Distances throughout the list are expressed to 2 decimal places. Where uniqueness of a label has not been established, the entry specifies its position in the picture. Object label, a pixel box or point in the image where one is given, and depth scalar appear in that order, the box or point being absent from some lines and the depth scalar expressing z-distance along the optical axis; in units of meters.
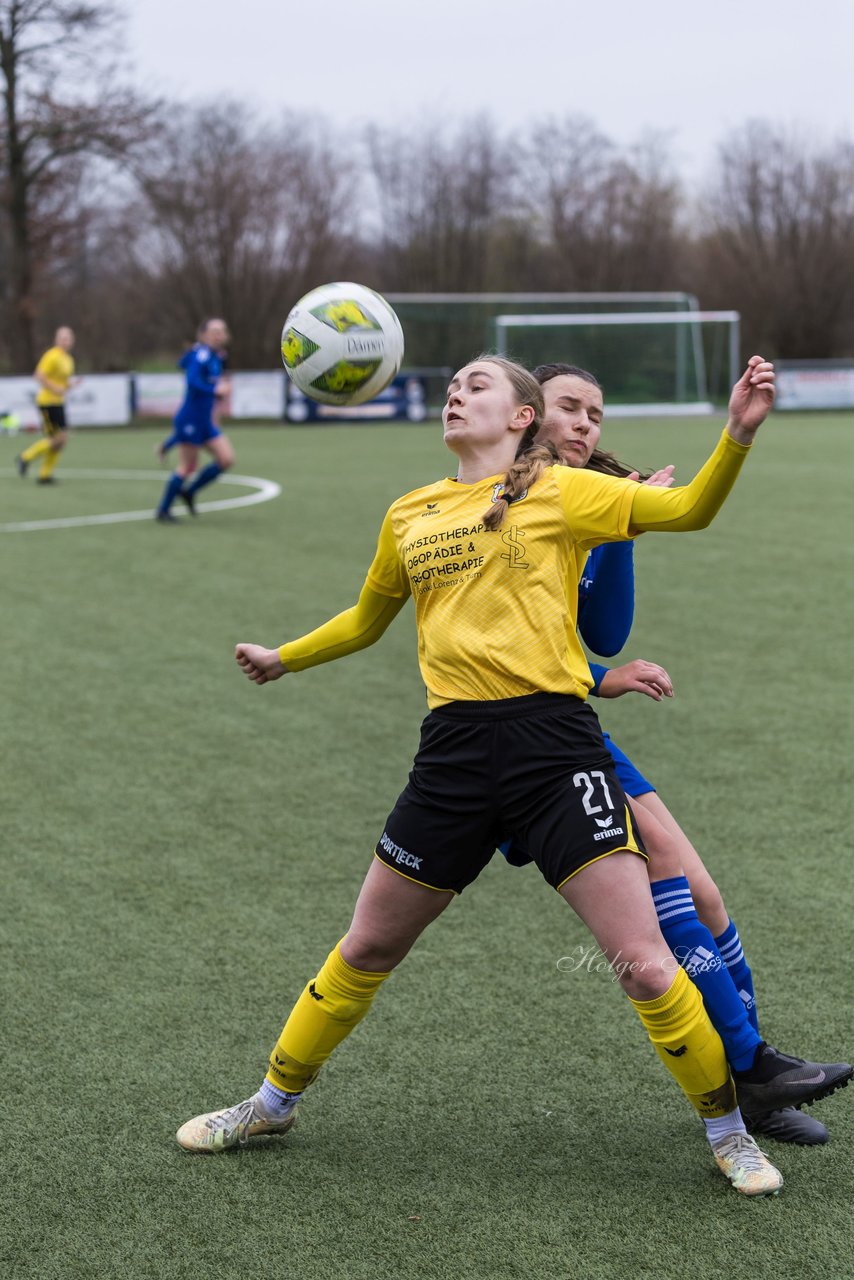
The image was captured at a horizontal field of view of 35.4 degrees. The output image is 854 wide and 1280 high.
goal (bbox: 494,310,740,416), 33.94
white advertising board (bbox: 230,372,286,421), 33.44
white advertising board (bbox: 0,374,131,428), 31.84
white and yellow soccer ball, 3.39
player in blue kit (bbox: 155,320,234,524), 13.92
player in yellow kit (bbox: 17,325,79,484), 18.44
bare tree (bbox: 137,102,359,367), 42.28
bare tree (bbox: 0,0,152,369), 37.50
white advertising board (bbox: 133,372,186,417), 32.34
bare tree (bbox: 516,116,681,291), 48.91
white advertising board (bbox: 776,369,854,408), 35.69
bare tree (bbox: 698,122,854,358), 45.44
